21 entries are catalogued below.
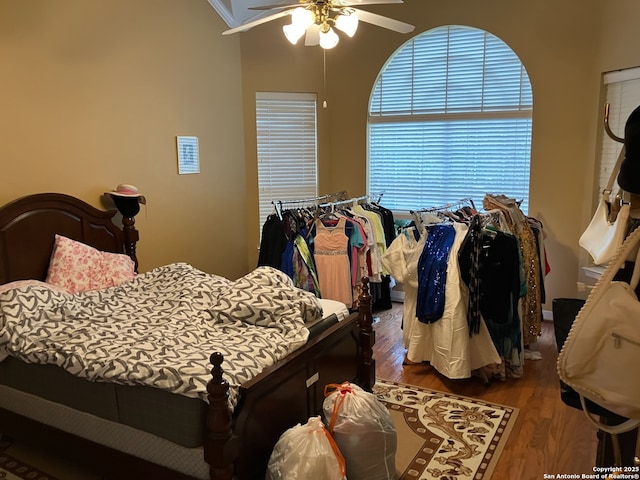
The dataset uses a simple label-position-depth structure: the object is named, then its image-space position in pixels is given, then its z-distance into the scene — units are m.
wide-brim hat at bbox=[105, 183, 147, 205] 3.75
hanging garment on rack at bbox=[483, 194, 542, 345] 3.75
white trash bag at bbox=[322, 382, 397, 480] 2.22
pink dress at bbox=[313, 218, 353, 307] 4.24
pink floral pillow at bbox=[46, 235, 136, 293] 3.30
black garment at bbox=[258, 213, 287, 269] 4.23
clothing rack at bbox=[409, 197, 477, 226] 3.65
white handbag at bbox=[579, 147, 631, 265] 1.31
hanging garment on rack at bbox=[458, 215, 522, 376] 3.28
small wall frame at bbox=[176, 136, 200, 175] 4.43
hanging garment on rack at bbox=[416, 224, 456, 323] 3.37
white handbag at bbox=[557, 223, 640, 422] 1.12
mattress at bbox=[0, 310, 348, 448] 1.98
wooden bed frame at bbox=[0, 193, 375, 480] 1.91
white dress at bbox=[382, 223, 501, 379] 3.32
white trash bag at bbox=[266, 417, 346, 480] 1.98
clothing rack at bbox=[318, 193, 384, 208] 4.52
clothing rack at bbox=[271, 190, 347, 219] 5.06
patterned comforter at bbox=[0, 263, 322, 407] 2.12
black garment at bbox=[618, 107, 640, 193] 1.21
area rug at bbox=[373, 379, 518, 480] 2.57
